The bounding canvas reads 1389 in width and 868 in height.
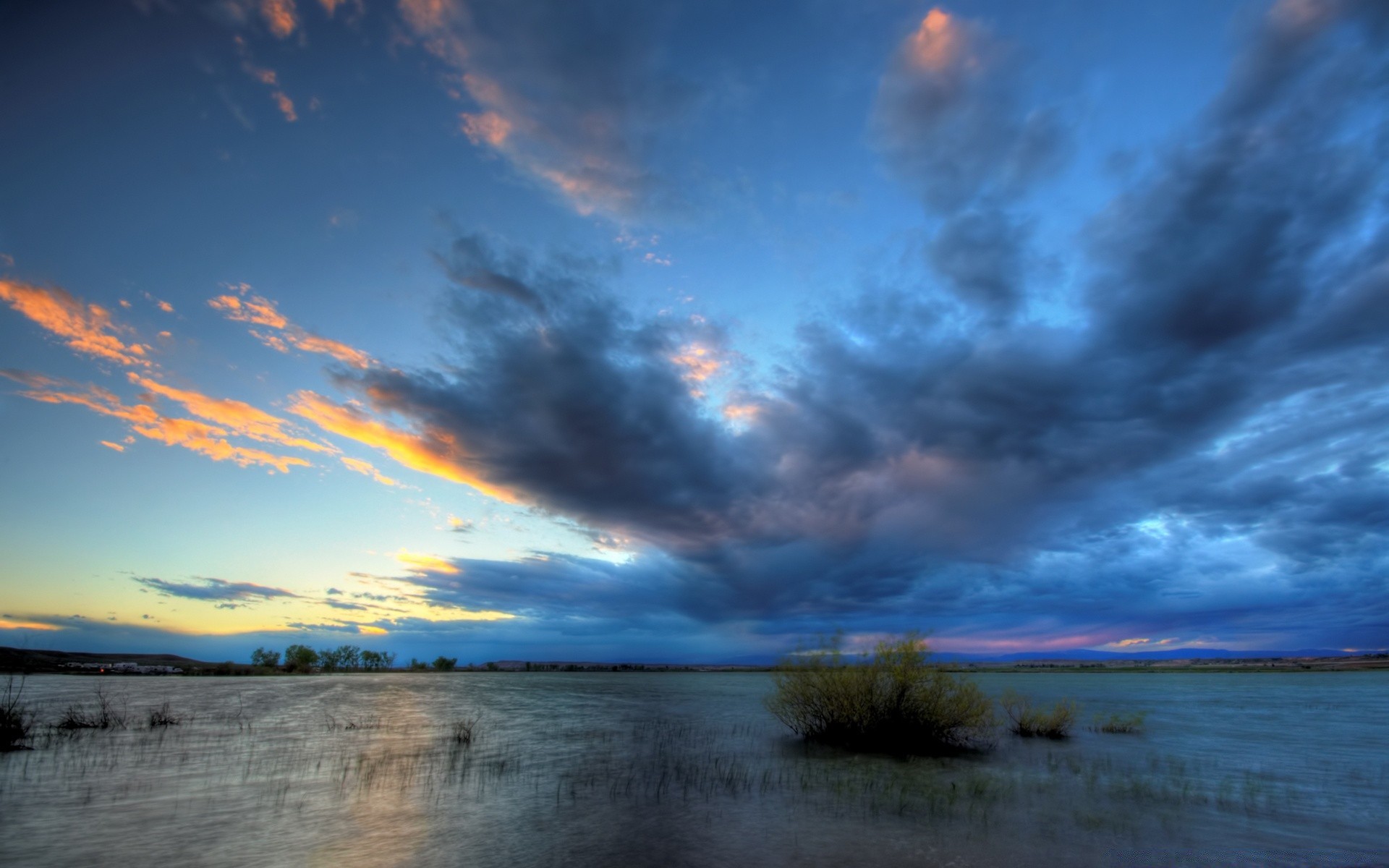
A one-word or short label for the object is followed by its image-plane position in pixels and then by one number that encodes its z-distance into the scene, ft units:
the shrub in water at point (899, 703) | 103.55
